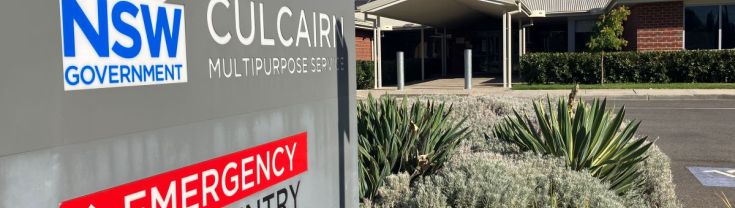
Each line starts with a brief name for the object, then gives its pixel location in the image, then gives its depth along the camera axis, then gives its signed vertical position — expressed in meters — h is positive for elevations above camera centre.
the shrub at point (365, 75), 23.18 -0.21
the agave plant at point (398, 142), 4.93 -0.59
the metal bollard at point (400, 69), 21.11 -0.03
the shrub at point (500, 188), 4.06 -0.75
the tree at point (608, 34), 19.80 +0.90
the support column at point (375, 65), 22.00 +0.11
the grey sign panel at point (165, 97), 1.57 -0.08
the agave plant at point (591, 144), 5.16 -0.62
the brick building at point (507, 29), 20.77 +1.39
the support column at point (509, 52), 20.38 +0.41
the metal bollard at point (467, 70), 20.48 -0.09
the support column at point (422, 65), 28.08 +0.09
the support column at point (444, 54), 29.28 +0.57
